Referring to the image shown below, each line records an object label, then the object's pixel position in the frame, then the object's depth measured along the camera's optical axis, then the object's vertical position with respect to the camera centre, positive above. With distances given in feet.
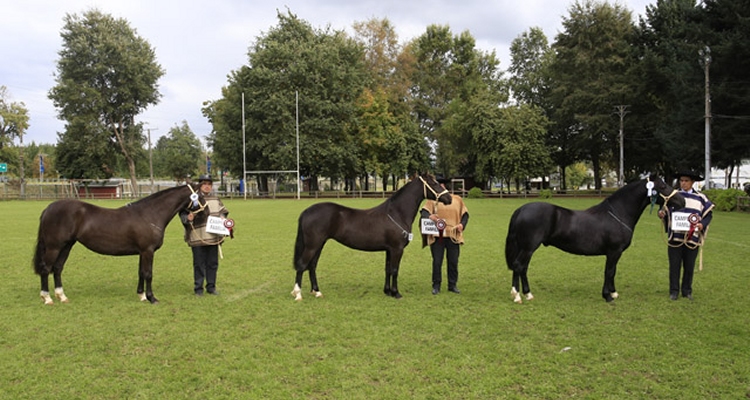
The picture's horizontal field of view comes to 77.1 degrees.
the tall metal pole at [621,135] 132.67 +13.24
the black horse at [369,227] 24.85 -2.32
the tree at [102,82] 174.19 +39.48
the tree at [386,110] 171.53 +27.69
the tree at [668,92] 98.87 +22.62
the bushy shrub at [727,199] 83.61 -3.41
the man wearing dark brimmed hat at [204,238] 25.35 -2.89
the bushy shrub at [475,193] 149.48 -3.40
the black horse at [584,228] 24.26 -2.45
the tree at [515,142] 151.74 +13.06
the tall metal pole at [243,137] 149.89 +15.69
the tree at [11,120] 189.16 +26.93
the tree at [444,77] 194.90 +45.08
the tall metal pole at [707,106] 83.87 +13.90
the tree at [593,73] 144.36 +35.17
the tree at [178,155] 267.59 +22.53
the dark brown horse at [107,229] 24.02 -2.23
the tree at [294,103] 157.38 +27.65
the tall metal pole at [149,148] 184.06 +14.76
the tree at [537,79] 168.04 +40.29
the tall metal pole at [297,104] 148.88 +25.74
